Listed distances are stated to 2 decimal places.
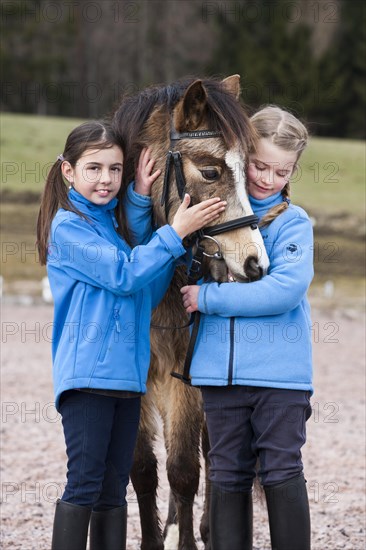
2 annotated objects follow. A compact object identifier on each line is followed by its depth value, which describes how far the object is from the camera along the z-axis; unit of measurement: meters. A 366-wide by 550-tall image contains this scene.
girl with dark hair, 6.61
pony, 6.79
